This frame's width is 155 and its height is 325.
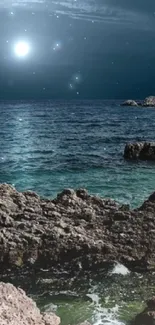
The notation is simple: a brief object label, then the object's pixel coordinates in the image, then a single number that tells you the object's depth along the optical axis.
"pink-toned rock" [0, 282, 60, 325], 8.68
